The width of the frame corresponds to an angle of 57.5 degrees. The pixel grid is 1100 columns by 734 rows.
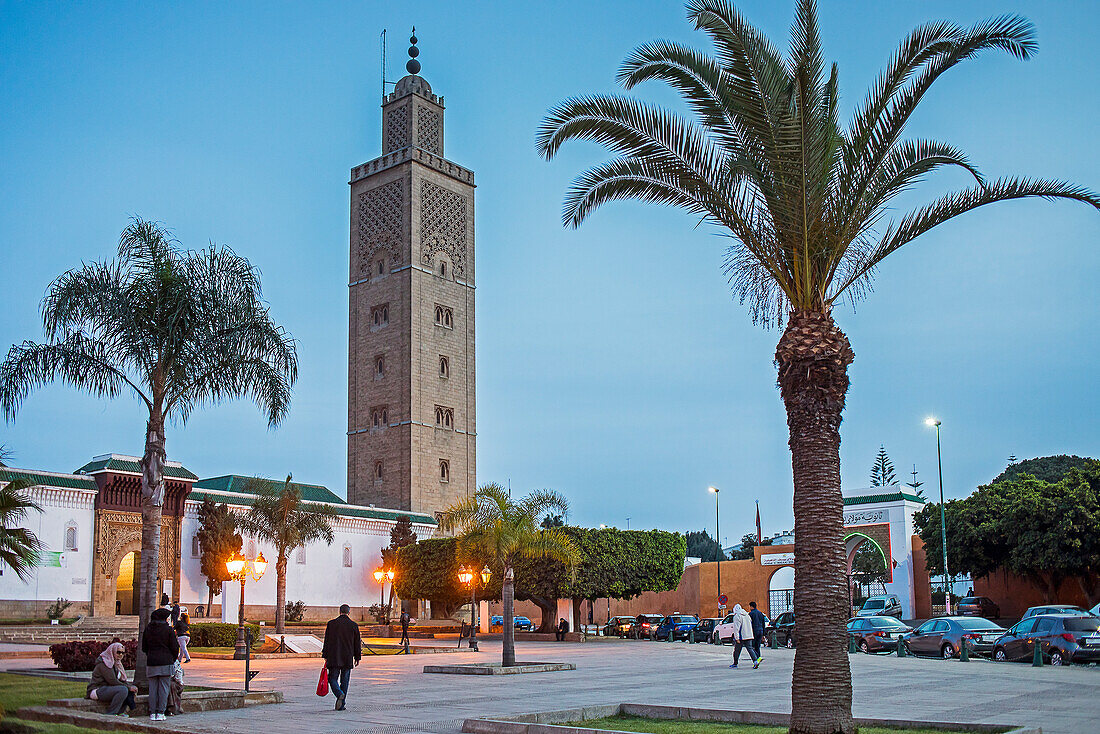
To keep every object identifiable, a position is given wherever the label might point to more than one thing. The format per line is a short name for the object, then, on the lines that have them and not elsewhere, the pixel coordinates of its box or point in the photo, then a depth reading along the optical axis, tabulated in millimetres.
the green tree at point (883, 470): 93688
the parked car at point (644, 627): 45031
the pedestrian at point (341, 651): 13730
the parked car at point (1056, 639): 21547
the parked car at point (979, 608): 40656
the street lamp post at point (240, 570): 25047
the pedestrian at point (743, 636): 22969
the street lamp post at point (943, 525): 39719
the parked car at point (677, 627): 42219
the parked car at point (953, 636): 25312
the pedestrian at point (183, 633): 22477
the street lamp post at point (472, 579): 31922
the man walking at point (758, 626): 23094
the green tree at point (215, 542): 43156
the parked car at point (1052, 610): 27903
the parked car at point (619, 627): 47781
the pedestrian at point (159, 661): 12430
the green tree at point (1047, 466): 69625
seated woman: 12750
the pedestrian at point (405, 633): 31341
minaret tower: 61719
